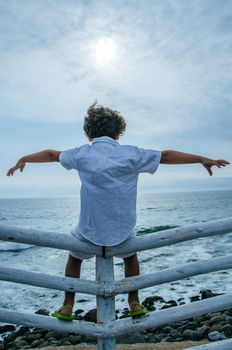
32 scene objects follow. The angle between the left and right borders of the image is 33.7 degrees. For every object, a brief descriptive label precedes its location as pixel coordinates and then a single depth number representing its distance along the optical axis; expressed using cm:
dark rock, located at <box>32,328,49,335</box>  816
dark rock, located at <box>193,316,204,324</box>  847
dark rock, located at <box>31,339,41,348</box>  746
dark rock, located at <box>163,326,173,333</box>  795
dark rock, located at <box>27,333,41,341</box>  785
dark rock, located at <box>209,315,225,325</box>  822
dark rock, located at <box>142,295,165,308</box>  1027
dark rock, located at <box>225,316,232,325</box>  808
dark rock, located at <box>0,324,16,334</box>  859
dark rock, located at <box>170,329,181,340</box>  752
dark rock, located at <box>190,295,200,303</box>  1068
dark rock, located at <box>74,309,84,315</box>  973
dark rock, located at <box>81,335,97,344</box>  756
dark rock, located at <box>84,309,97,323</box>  909
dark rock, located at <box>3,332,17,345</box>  782
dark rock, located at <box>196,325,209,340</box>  739
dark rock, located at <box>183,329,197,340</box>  743
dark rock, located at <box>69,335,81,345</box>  748
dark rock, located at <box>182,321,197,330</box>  817
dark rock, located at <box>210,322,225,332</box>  751
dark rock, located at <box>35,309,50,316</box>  972
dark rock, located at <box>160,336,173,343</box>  739
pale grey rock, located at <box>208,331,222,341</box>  706
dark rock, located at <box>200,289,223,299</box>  1062
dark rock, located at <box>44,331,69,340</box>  783
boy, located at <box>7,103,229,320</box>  316
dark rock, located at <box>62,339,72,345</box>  728
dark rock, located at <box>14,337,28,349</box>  740
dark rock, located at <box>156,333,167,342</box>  750
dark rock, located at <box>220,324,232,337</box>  734
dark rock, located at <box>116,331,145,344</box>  712
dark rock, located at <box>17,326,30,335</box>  819
